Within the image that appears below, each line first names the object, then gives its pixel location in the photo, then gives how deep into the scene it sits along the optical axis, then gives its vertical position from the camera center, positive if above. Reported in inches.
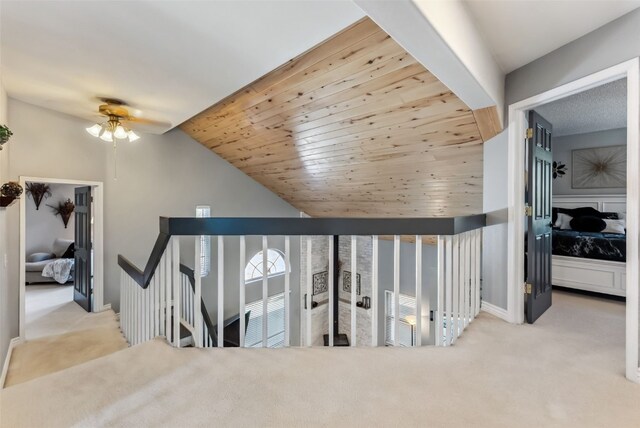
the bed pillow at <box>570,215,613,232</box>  148.2 -5.6
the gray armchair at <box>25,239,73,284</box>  215.0 -37.7
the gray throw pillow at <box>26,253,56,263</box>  230.2 -36.3
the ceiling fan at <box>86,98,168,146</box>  115.2 +41.9
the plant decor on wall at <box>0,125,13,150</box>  71.7 +20.4
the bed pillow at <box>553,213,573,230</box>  164.1 -4.5
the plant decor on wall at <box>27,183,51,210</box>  243.0 +19.5
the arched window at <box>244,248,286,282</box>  240.4 -46.5
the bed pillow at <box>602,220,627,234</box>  145.9 -6.7
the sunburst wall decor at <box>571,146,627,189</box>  164.2 +27.9
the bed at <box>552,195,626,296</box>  121.0 -21.7
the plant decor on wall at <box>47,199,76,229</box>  259.4 +3.6
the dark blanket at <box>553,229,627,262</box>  120.8 -14.4
